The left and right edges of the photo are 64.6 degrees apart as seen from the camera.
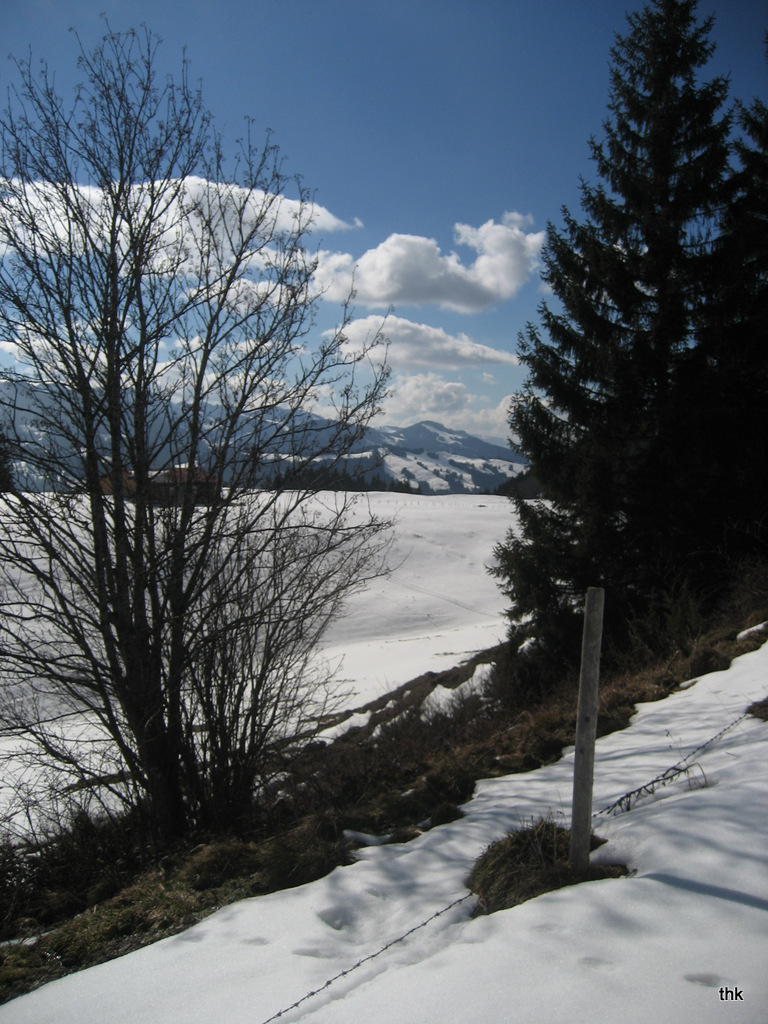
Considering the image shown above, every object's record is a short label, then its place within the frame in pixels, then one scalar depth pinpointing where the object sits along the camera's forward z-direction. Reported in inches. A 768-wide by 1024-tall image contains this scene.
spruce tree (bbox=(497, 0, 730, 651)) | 419.5
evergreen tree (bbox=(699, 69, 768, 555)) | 405.7
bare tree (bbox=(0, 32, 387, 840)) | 189.3
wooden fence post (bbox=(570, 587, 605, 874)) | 122.7
